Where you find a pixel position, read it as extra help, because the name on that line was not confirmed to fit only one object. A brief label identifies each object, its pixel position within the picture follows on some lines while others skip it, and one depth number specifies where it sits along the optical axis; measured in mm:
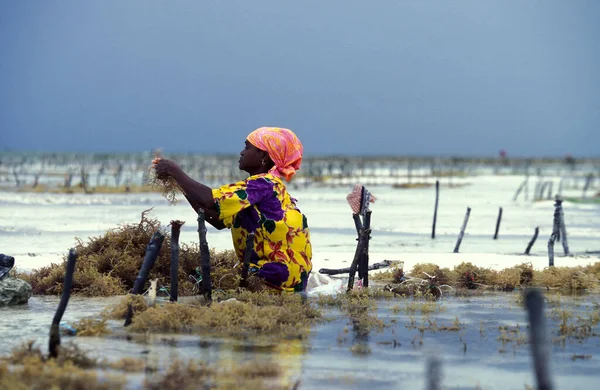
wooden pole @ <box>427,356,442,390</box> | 7457
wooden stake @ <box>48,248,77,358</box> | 10437
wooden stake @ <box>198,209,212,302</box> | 14172
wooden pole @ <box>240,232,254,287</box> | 14744
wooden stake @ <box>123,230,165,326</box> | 14242
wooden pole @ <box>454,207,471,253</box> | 26762
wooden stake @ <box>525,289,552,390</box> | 6961
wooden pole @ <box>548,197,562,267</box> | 21469
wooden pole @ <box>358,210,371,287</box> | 16797
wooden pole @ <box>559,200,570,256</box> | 28141
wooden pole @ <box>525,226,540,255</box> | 27241
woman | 14648
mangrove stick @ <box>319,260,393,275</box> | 17625
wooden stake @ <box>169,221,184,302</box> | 13977
